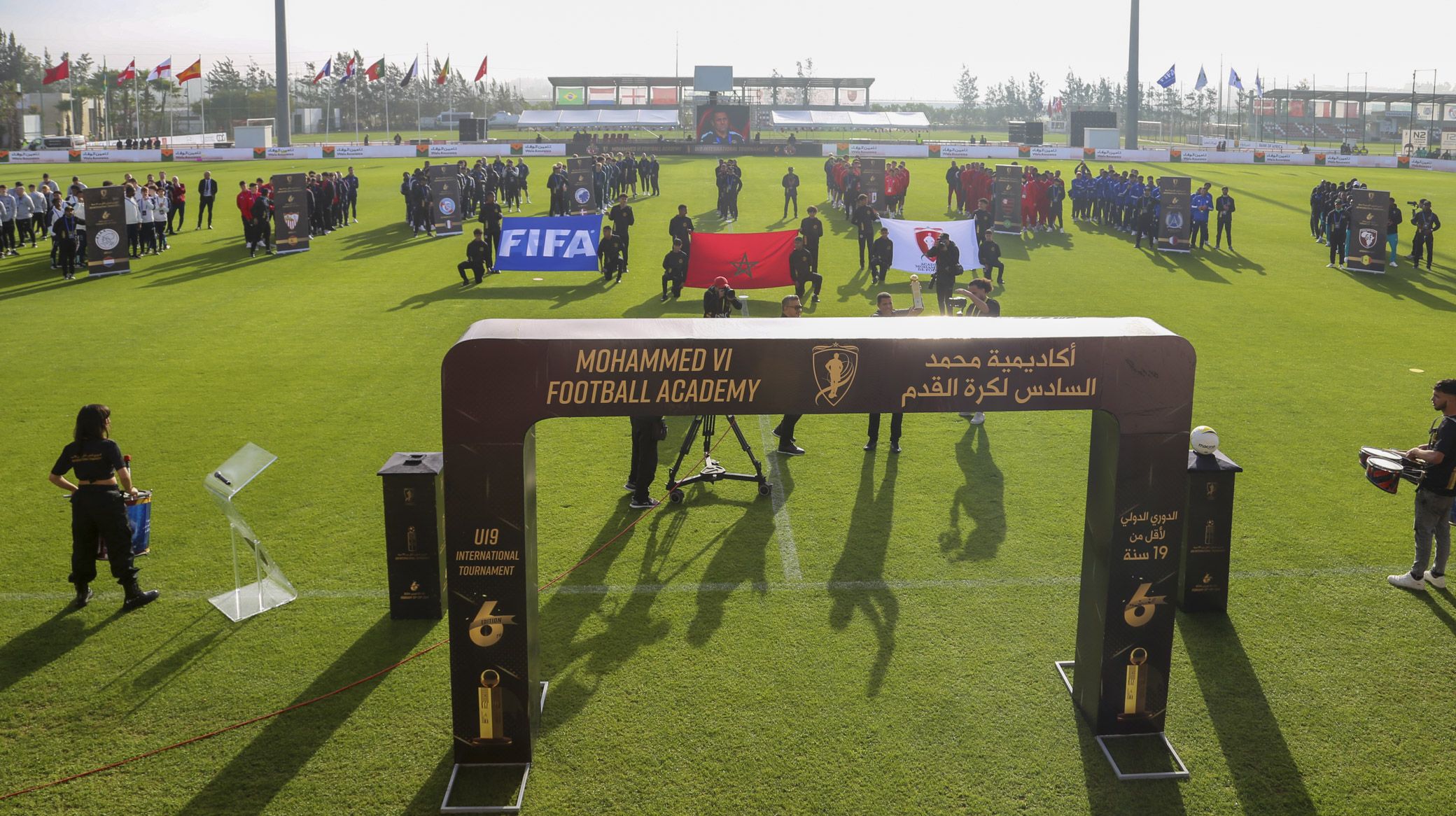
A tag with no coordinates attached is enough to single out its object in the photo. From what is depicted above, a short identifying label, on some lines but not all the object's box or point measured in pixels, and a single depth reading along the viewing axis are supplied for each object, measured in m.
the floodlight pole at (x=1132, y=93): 64.44
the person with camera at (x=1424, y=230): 27.30
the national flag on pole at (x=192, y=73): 54.50
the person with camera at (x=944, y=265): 19.27
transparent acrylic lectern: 8.60
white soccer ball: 8.72
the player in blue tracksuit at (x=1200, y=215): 30.73
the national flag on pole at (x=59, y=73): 53.01
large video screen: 60.34
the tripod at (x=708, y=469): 11.56
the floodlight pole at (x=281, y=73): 63.59
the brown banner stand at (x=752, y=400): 6.35
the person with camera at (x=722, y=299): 14.41
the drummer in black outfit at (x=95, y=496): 8.44
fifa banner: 25.27
